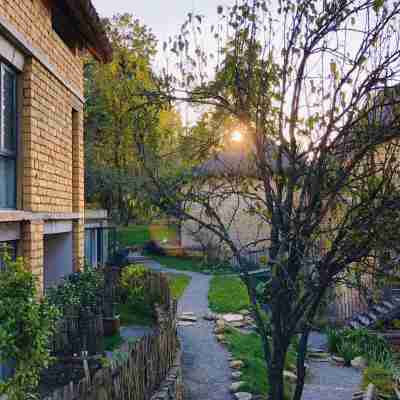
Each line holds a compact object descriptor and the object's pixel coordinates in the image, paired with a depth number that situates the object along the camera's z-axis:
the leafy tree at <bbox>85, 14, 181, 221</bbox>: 22.42
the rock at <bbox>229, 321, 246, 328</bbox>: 12.48
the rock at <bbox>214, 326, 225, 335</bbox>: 11.31
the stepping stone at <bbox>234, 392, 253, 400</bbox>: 6.99
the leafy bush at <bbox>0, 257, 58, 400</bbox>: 3.30
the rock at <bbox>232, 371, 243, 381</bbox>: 7.99
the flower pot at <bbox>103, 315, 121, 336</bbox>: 10.31
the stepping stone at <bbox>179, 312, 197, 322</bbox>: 12.81
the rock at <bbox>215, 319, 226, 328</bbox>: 11.76
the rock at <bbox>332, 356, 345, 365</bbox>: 11.05
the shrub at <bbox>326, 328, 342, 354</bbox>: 11.93
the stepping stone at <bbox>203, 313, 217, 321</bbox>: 12.95
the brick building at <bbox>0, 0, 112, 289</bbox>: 6.33
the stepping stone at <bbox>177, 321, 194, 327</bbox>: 12.30
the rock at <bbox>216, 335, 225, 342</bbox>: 10.58
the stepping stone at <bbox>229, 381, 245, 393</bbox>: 7.38
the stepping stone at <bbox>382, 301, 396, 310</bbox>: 12.66
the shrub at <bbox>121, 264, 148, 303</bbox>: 13.08
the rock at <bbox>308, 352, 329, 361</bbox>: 11.32
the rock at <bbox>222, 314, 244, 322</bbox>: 12.93
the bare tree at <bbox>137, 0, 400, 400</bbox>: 3.52
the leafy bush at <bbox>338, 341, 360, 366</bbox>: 11.05
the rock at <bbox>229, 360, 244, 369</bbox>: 8.61
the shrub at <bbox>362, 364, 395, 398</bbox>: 7.68
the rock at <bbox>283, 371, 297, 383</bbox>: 8.39
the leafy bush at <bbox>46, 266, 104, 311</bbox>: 7.93
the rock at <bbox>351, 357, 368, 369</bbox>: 10.66
